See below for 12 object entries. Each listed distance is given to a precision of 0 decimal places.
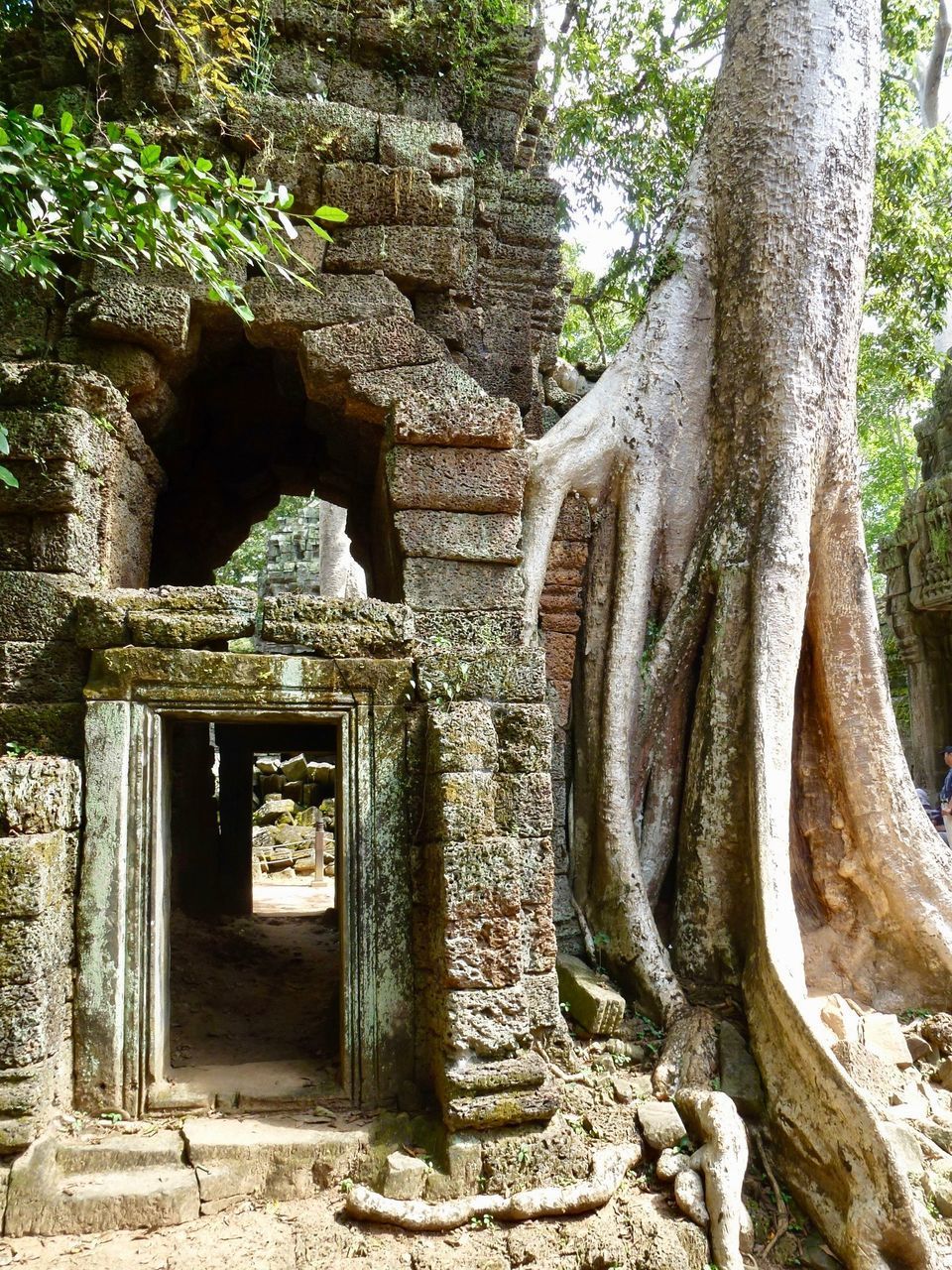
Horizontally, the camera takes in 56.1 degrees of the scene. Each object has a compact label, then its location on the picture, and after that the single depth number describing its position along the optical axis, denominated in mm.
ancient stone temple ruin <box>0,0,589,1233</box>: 3021
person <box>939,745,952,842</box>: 7129
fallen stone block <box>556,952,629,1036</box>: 3762
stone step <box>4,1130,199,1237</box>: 2762
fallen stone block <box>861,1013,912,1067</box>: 3768
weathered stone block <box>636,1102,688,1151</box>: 3232
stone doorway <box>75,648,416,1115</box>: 3115
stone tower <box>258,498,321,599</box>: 14609
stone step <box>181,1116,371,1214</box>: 2906
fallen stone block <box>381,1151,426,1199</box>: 2916
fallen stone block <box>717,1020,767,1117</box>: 3510
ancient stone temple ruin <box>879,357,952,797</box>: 8727
